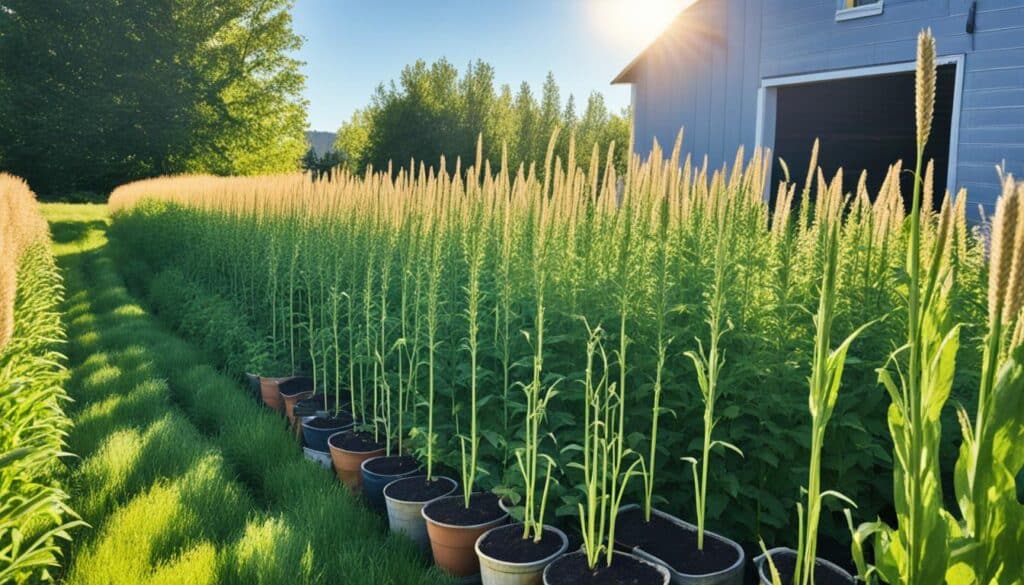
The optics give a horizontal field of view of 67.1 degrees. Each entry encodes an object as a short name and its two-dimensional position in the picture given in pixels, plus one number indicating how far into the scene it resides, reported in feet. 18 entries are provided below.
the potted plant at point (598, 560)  9.93
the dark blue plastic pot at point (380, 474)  14.74
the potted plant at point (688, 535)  9.66
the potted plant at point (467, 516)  12.01
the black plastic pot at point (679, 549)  9.73
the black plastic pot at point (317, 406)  19.69
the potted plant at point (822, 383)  5.99
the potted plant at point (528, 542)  10.59
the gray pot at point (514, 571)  10.53
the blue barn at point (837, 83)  29.60
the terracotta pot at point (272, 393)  22.57
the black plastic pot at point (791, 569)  9.25
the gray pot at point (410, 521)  13.32
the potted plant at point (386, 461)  14.80
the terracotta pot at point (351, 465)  15.99
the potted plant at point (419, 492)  13.37
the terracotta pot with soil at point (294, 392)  20.91
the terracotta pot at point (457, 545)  11.97
